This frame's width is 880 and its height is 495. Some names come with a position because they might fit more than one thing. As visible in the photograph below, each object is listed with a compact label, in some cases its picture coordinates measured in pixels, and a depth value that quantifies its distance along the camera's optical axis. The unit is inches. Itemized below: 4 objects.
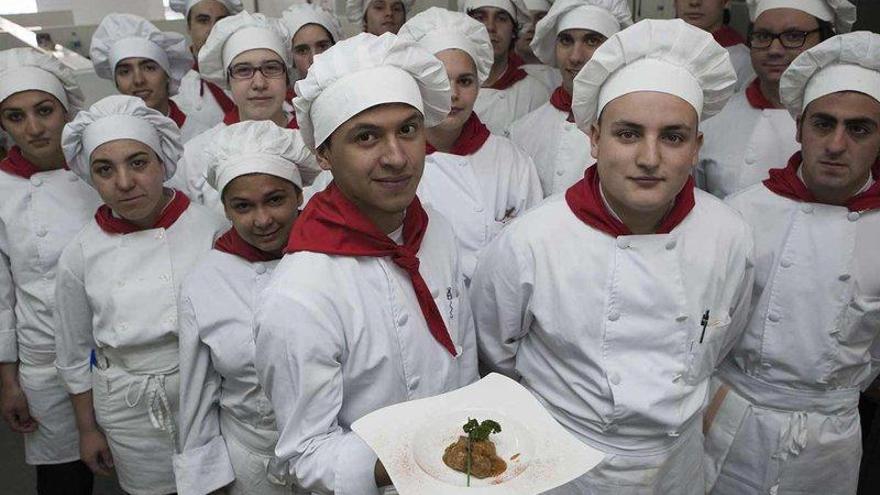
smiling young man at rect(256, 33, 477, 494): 49.9
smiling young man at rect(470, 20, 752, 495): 59.3
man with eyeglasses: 90.5
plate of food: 43.8
